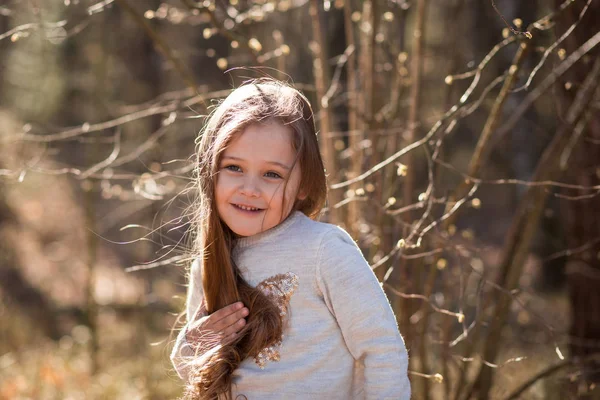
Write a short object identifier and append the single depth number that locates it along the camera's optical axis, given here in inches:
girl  73.5
